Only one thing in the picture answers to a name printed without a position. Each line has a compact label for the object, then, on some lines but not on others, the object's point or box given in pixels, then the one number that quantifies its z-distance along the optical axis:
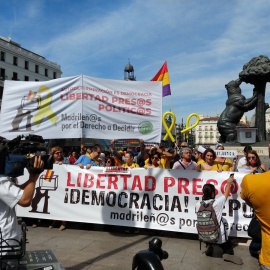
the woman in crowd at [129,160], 6.14
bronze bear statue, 13.52
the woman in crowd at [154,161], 6.14
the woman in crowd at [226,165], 5.77
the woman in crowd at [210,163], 5.73
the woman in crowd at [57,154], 6.34
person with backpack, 4.46
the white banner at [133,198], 5.40
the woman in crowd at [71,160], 8.81
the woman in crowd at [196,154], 9.39
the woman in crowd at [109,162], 6.41
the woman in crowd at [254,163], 5.36
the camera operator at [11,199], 2.17
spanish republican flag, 8.30
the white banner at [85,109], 5.75
